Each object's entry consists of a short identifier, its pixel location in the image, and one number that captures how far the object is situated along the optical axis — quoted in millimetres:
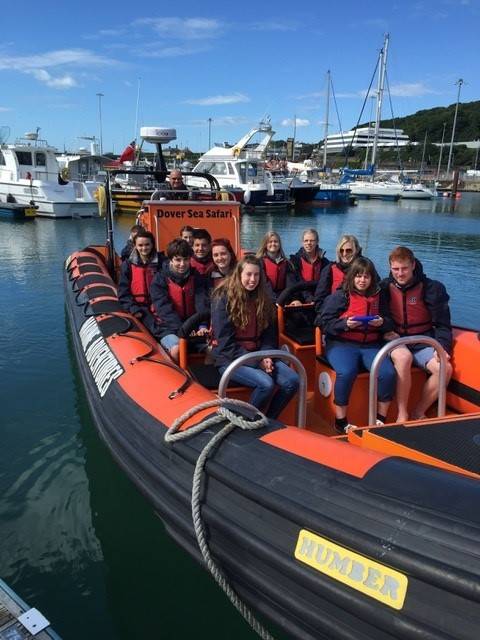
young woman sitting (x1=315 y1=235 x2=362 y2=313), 3912
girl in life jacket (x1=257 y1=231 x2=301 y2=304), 4742
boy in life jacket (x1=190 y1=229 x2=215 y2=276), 4367
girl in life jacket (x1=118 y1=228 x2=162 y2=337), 4504
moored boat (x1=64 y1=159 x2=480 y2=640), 1568
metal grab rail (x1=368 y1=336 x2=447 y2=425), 2934
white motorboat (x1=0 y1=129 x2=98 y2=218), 20422
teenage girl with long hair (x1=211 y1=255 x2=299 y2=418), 3029
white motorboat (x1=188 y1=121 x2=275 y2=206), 26500
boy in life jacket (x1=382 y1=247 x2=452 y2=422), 3346
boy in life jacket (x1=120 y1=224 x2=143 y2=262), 4973
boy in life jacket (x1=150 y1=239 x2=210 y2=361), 3867
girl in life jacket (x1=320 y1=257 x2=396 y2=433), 3254
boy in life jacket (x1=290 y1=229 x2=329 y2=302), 4766
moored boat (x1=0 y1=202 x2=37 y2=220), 19562
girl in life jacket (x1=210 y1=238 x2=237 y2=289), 3941
